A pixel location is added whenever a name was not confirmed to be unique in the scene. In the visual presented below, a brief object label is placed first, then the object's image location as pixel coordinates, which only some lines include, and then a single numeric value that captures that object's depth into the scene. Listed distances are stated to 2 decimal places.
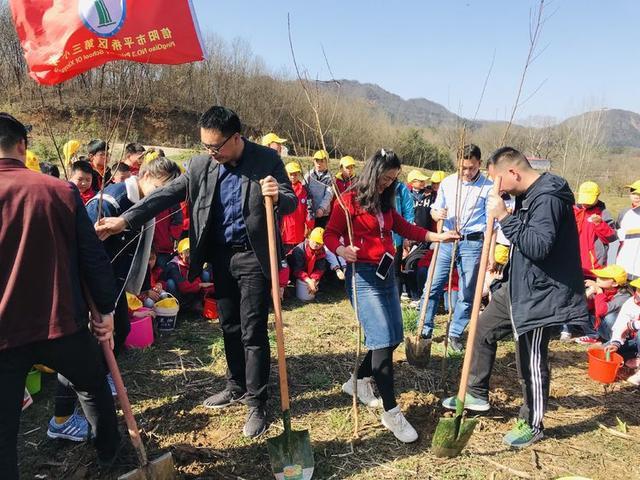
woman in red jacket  3.19
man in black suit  3.11
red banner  5.06
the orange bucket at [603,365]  4.36
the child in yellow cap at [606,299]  5.21
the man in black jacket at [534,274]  2.92
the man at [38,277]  2.12
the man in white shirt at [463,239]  4.78
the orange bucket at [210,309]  5.83
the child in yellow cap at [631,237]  5.62
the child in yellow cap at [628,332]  4.76
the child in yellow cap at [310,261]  6.70
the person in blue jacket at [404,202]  5.96
